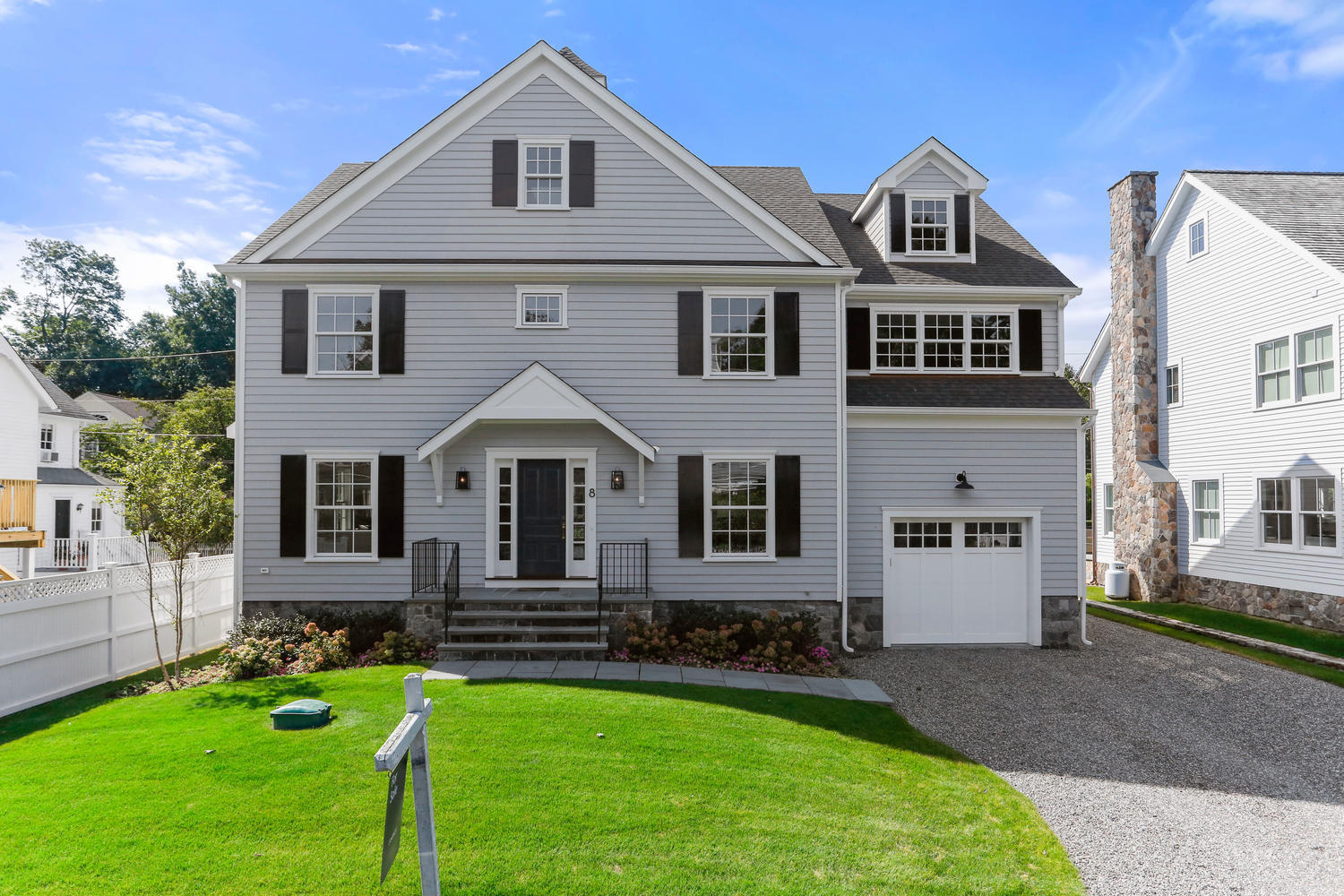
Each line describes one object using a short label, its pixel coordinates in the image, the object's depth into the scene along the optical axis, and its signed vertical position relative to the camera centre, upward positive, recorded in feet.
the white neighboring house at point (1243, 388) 43.60 +6.38
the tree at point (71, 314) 164.55 +40.47
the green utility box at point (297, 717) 23.41 -8.09
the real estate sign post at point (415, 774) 9.39 -4.40
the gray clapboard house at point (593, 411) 37.78 +3.55
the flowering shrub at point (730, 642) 34.30 -8.46
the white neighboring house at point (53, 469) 78.43 +0.80
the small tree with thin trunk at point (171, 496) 31.01 -0.94
